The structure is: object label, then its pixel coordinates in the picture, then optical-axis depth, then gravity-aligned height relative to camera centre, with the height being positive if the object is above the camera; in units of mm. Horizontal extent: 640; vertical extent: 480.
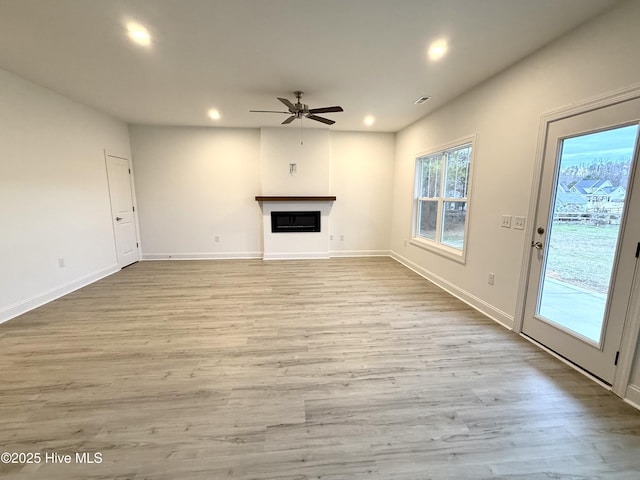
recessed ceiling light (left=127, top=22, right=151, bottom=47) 2145 +1404
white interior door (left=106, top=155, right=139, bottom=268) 4695 -206
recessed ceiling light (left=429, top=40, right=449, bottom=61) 2348 +1411
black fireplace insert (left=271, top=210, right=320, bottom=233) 5625 -471
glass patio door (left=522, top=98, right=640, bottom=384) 1807 -276
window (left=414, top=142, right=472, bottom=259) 3672 +45
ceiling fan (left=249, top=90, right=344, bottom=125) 3297 +1146
